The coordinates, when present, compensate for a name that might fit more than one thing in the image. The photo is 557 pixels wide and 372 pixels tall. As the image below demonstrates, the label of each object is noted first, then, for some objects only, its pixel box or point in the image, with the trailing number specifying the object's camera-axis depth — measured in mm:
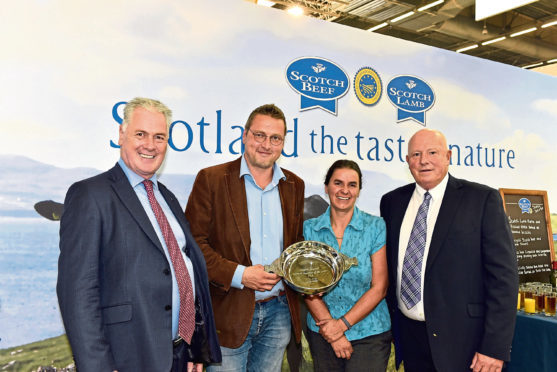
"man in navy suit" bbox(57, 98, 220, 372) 1530
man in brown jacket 2160
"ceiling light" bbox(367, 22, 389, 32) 8359
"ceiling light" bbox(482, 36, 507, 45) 8987
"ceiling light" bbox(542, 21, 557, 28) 8462
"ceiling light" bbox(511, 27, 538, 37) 8631
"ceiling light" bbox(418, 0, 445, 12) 7236
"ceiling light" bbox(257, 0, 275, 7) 6557
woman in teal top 2279
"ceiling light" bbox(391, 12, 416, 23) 7555
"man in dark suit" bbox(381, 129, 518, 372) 2180
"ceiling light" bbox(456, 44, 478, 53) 9539
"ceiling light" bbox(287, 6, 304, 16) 6321
